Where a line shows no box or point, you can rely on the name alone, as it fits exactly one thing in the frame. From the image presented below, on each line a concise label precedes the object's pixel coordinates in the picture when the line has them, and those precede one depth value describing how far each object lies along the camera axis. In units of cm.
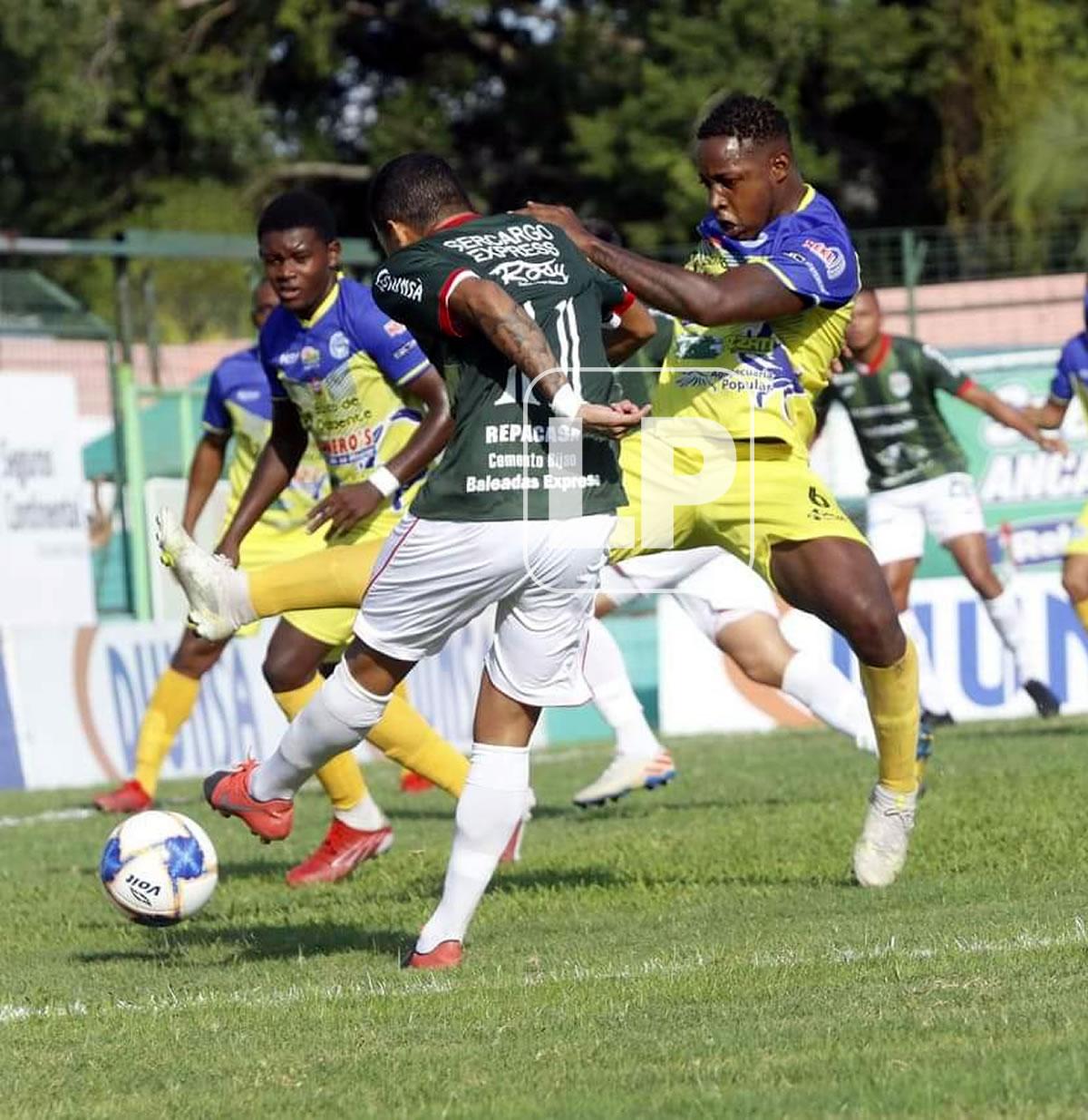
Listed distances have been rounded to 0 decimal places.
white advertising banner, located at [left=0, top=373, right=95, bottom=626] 3909
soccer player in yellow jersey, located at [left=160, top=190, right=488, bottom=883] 1748
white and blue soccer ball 1377
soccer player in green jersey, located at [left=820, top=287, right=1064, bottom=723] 2817
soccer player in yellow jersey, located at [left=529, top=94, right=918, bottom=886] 1494
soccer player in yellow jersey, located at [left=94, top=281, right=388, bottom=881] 1777
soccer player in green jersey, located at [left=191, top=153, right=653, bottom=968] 1262
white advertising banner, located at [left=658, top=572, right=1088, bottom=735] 3325
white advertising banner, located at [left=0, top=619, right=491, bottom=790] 3000
